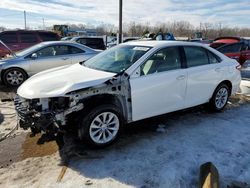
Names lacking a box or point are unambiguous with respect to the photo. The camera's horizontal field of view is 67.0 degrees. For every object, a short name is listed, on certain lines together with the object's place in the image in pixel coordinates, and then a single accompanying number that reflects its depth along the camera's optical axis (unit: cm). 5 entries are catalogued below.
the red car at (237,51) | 782
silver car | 595
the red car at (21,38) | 900
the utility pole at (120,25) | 743
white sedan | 274
